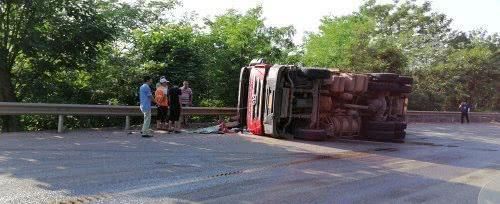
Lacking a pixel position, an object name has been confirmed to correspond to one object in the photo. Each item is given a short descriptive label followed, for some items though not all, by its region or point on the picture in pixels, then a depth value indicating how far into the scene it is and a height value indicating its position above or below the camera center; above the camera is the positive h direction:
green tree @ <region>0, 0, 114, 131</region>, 14.81 +1.68
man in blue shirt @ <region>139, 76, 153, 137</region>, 12.31 -0.09
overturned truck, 13.31 +0.07
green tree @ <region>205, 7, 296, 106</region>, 20.84 +2.52
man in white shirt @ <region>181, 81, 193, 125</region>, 16.23 +0.14
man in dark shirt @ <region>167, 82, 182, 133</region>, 14.05 -0.16
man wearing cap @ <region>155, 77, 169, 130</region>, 13.88 -0.11
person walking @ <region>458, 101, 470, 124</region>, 32.00 +0.03
